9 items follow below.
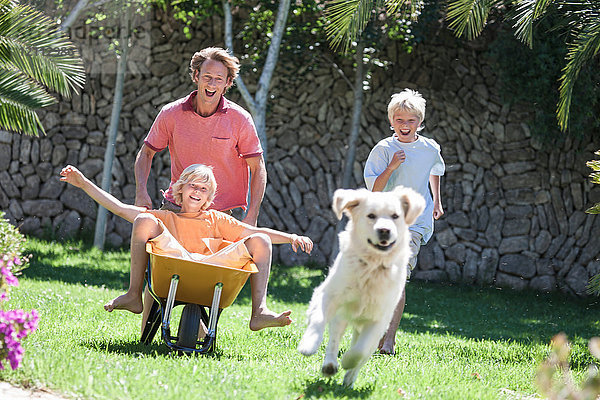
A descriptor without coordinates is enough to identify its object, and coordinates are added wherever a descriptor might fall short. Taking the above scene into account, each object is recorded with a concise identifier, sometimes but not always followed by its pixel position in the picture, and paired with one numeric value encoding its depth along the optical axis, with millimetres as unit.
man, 9125
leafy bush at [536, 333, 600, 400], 3459
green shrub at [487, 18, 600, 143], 20578
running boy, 9453
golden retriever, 6527
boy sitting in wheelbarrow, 8187
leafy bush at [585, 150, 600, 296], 11075
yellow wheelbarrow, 7707
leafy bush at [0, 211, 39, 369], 5652
